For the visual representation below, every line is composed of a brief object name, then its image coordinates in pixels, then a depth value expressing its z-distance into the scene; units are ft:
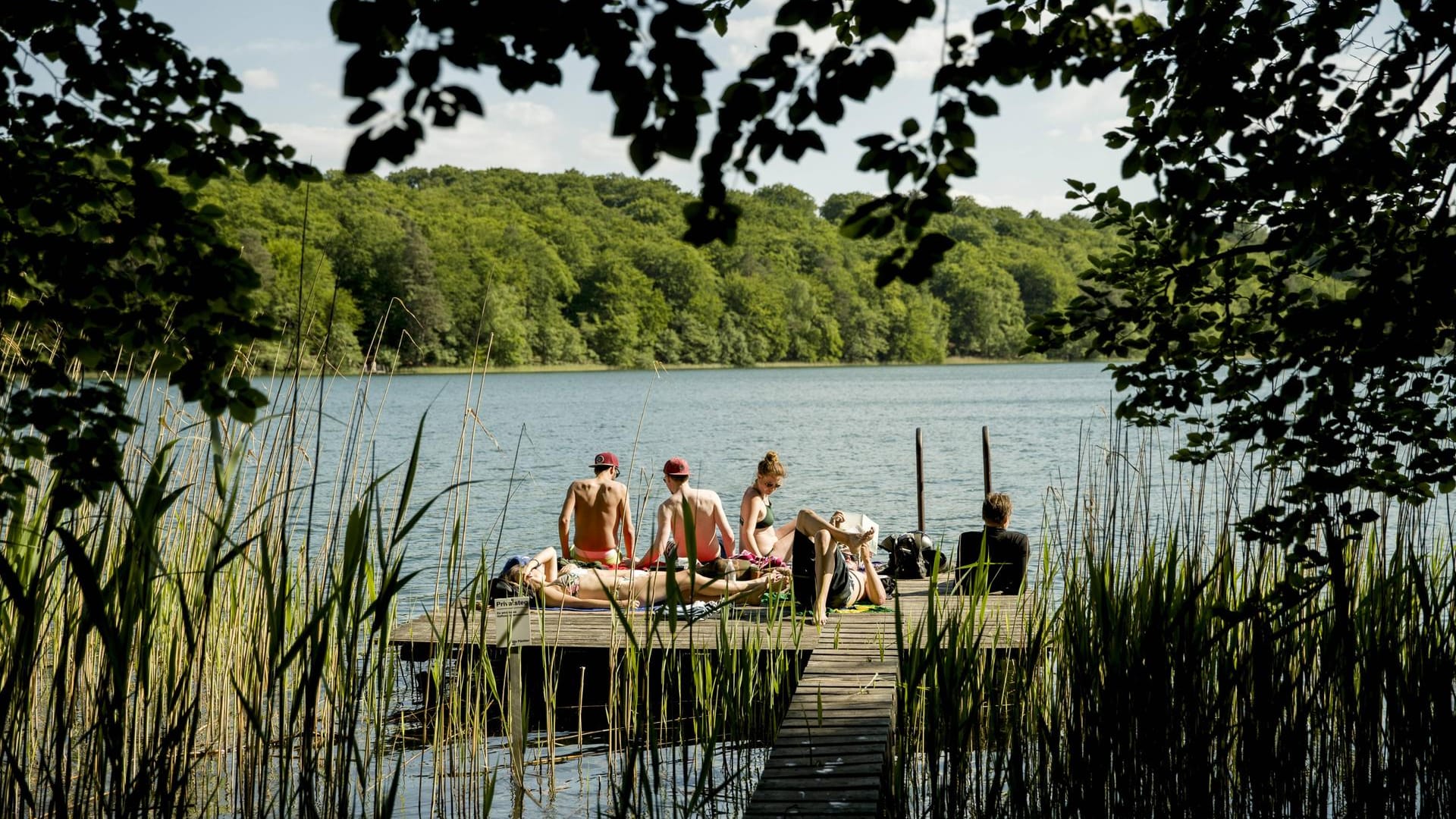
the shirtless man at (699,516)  26.68
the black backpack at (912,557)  31.45
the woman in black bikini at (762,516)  29.81
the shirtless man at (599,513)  28.25
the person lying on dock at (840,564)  23.25
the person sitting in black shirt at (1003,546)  26.32
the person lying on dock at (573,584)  25.43
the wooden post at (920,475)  48.64
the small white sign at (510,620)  18.35
